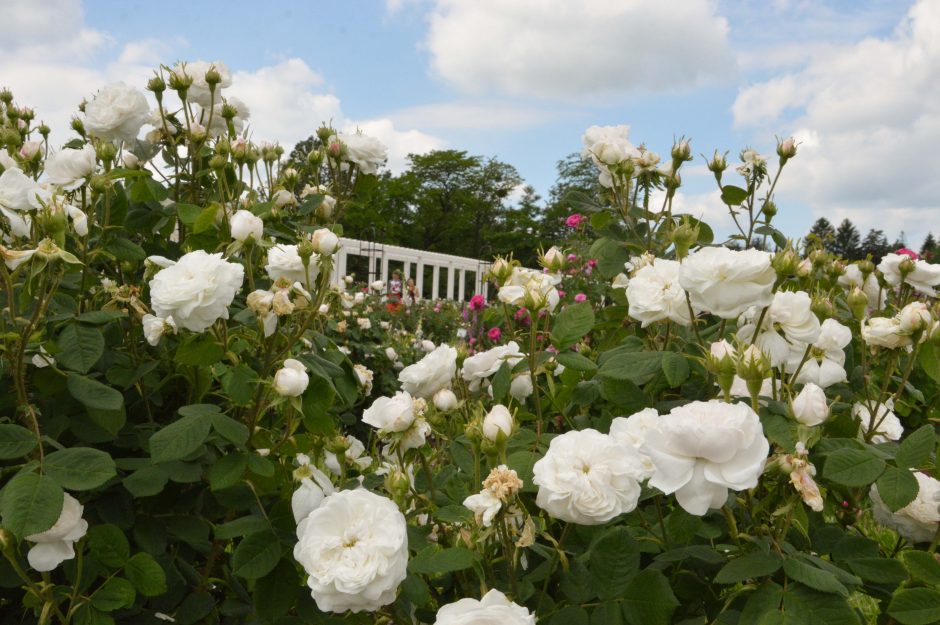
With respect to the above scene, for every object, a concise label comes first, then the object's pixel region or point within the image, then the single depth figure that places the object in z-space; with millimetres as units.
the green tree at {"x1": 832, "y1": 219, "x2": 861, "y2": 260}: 35450
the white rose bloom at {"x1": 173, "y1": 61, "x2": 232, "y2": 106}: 1924
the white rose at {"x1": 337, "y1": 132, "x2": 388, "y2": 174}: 1984
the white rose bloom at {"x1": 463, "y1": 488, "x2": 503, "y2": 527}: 972
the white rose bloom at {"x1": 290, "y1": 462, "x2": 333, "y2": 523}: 1166
